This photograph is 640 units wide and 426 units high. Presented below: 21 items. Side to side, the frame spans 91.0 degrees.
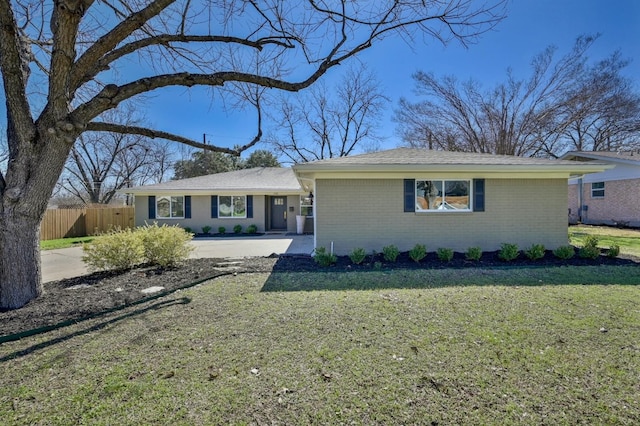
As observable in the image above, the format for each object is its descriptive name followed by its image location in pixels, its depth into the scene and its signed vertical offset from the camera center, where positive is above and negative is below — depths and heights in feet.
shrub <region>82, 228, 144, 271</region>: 21.70 -2.67
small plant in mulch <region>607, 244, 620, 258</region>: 25.70 -3.75
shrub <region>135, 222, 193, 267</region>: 23.79 -2.49
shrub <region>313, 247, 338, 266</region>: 25.05 -3.94
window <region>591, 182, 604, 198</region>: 58.76 +3.01
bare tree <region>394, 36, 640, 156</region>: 71.10 +23.67
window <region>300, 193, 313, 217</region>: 55.72 +0.65
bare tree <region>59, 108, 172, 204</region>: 91.20 +15.08
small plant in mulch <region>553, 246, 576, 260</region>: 26.14 -3.89
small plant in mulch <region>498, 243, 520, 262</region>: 25.77 -3.77
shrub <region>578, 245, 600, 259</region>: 25.89 -3.84
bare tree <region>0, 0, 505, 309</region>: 14.05 +8.95
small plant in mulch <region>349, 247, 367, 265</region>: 25.31 -3.83
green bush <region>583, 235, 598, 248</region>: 26.50 -3.08
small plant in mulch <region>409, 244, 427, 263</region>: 25.80 -3.69
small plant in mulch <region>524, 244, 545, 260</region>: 26.09 -3.81
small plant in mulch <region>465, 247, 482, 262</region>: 26.09 -3.86
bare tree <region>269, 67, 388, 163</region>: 81.61 +24.16
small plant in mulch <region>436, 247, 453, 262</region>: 25.73 -3.86
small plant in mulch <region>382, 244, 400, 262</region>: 25.90 -3.72
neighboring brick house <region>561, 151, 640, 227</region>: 52.42 +2.32
